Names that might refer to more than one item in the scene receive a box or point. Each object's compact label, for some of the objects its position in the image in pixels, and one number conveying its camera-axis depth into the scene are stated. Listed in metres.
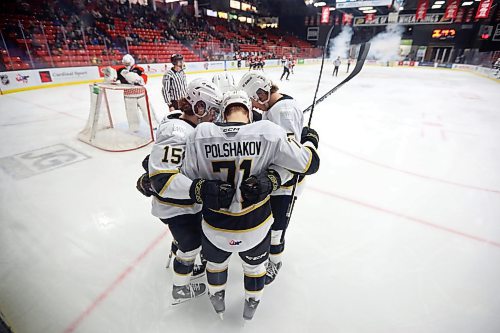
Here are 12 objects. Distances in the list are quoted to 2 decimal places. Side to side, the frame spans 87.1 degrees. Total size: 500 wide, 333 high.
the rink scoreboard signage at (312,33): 31.06
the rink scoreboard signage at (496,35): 18.38
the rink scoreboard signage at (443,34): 22.28
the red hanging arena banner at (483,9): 14.86
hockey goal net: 4.07
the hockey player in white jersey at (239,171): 1.12
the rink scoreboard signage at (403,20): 22.33
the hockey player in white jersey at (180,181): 1.22
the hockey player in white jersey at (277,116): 1.55
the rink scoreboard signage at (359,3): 16.05
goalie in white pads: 4.24
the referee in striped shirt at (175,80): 3.69
